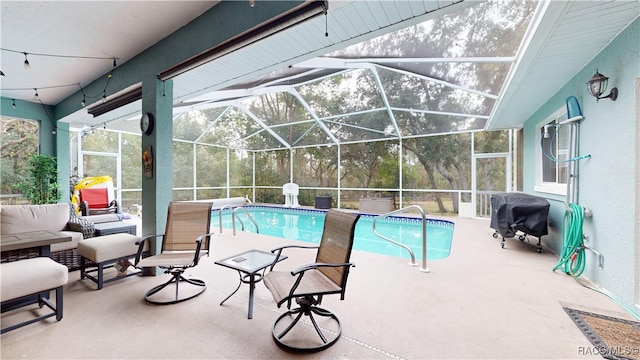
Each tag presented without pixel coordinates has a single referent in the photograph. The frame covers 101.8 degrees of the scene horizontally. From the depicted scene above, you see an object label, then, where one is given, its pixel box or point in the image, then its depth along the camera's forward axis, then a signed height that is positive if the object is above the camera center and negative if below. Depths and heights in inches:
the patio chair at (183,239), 114.2 -29.9
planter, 414.0 -39.5
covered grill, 164.9 -25.2
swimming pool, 239.8 -62.8
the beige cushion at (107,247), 120.0 -32.9
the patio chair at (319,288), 79.1 -35.4
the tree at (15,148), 240.2 +29.8
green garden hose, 129.9 -35.5
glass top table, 96.8 -34.7
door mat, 76.1 -51.6
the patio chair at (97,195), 252.8 -16.5
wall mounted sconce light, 110.5 +39.4
